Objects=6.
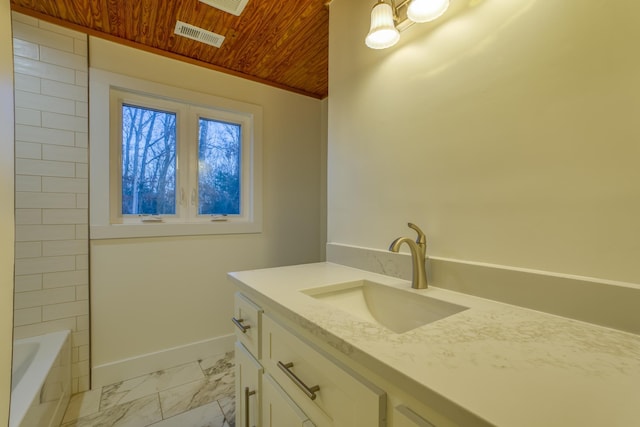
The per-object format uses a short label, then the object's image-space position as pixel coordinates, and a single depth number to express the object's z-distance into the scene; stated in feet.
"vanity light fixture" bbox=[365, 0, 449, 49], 3.01
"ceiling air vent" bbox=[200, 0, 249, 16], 4.69
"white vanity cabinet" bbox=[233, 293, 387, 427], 1.79
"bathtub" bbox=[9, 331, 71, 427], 3.54
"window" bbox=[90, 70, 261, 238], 5.86
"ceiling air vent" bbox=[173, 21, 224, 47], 5.42
